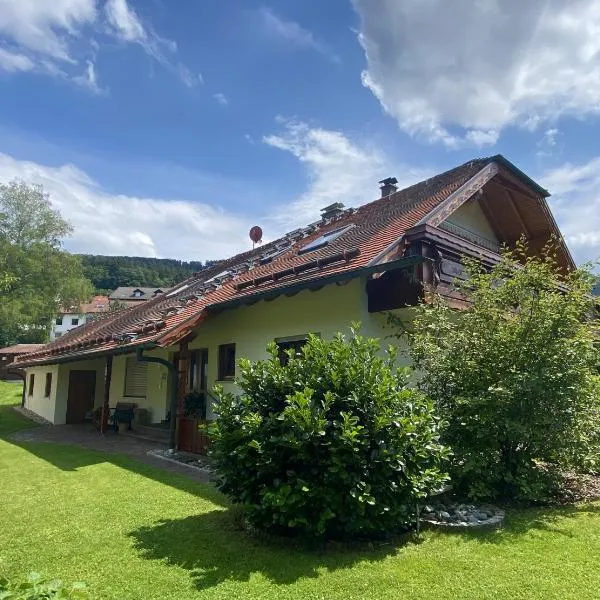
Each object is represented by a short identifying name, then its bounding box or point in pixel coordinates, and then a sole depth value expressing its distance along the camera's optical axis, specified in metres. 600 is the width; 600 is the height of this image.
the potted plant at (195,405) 11.62
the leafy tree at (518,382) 5.86
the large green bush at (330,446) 4.52
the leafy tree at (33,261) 33.72
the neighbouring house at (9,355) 43.66
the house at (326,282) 8.68
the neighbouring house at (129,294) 68.16
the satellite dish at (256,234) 18.86
